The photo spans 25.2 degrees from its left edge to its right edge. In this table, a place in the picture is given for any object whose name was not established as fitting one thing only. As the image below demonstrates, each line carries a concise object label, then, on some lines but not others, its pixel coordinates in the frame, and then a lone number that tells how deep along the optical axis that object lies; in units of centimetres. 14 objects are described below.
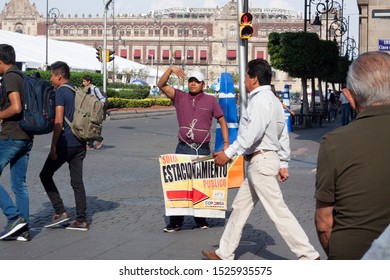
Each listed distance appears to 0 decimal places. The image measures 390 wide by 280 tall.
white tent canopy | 5075
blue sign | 2198
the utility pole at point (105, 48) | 3950
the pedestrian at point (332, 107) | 4451
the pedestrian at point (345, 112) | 2974
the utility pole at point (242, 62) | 1200
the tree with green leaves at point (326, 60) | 3748
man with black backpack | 791
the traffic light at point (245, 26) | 1391
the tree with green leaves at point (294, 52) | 3506
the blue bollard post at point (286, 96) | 3051
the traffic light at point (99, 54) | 4406
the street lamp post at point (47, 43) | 5282
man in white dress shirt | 664
